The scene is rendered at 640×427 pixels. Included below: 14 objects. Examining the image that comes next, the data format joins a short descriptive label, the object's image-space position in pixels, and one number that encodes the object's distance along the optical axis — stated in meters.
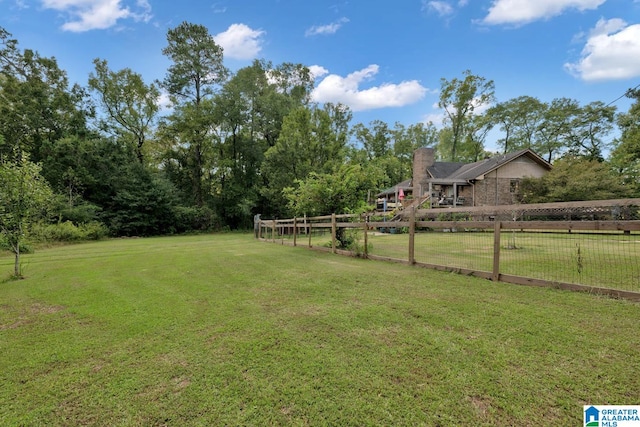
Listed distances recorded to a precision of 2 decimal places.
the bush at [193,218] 24.08
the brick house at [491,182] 19.98
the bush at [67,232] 15.05
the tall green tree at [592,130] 26.98
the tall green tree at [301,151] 22.48
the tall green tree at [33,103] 19.83
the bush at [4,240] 6.59
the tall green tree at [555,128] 28.34
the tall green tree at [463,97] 28.99
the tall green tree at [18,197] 6.03
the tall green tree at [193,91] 24.94
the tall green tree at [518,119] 29.56
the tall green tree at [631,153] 17.89
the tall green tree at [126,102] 23.89
